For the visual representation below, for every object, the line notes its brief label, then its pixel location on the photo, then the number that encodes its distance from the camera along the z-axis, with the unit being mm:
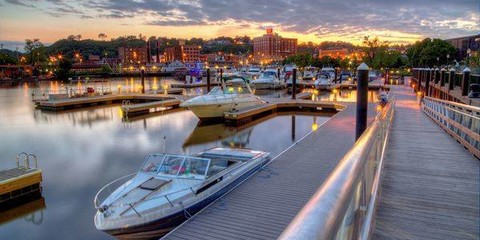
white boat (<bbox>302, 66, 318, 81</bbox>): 69162
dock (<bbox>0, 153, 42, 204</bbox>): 12139
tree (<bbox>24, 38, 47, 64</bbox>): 116344
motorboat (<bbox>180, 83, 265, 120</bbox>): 26995
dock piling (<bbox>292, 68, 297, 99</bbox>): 36312
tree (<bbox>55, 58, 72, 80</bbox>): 95062
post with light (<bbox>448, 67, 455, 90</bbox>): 24639
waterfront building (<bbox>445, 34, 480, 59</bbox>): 108125
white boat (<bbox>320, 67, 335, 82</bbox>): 65300
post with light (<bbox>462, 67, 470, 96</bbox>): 19714
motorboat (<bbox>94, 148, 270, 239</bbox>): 8719
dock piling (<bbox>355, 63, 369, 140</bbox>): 12216
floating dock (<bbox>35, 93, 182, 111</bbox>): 34844
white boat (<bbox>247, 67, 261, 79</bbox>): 68500
